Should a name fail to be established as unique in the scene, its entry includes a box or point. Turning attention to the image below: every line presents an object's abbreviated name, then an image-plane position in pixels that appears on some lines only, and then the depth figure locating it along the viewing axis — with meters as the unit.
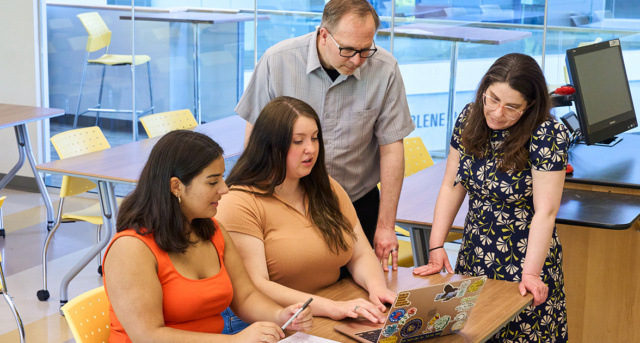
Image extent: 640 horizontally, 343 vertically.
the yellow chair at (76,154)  4.29
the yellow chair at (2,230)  5.35
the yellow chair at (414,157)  4.19
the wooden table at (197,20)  5.84
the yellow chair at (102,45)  6.15
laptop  1.78
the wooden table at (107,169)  3.92
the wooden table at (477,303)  1.95
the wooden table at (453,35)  5.09
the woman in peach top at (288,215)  2.13
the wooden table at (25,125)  5.18
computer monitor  3.38
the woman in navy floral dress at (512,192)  2.21
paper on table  1.85
